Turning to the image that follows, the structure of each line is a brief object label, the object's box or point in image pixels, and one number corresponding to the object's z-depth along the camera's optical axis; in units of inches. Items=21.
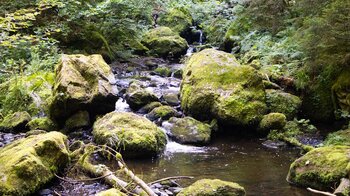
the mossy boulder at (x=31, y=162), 220.2
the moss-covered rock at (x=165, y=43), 747.4
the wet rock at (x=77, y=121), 372.5
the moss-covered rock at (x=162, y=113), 397.2
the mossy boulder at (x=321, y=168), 234.5
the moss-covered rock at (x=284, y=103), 384.2
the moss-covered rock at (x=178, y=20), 882.2
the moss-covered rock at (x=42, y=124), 365.4
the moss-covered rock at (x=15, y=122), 363.9
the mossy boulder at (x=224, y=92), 371.6
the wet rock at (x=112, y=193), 186.7
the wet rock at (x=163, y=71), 597.8
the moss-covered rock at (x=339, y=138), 313.1
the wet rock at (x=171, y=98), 446.5
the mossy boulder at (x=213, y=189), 213.5
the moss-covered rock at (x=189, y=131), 346.6
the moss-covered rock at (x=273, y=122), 360.6
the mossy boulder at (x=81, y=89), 369.4
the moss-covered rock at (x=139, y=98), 430.0
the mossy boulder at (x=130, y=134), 308.3
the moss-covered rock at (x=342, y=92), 360.4
